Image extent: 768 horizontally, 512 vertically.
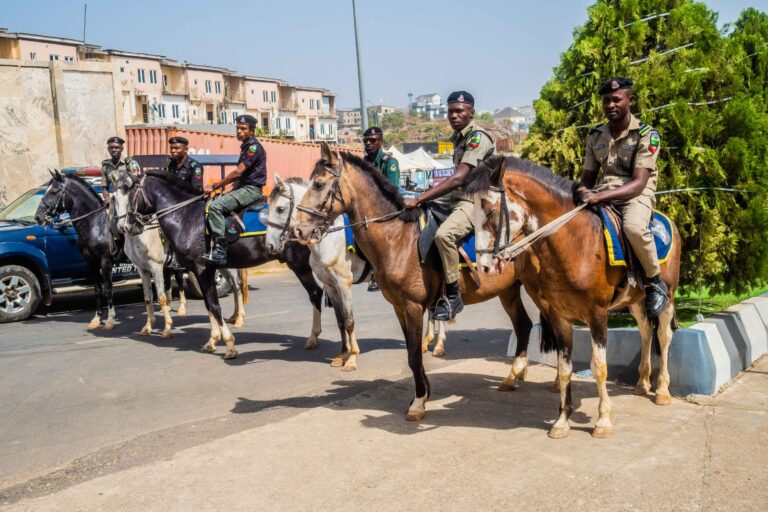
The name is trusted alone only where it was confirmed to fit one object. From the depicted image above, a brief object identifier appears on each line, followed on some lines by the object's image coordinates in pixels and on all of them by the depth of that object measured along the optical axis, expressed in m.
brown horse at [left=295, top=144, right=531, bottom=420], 6.79
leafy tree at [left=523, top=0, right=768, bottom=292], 7.91
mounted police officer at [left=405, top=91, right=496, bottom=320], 6.62
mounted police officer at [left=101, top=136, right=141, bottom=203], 11.42
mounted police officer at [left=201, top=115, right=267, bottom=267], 9.95
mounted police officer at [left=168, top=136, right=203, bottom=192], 11.53
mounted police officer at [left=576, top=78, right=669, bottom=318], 6.08
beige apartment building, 66.75
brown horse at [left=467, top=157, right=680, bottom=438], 5.82
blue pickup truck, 12.90
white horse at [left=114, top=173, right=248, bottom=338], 11.63
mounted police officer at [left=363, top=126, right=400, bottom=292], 9.62
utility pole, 22.75
